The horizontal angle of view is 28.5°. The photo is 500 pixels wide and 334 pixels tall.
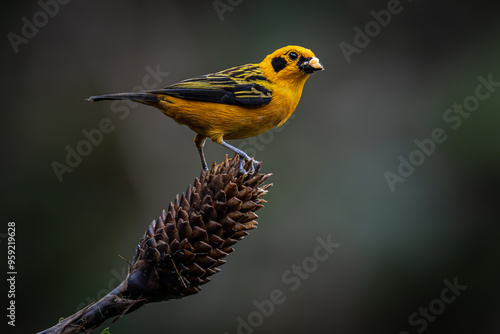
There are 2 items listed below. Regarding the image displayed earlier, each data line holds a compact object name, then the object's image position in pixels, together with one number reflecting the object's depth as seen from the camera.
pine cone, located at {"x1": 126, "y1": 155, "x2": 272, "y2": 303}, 4.42
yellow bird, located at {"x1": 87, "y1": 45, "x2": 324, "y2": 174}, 7.78
